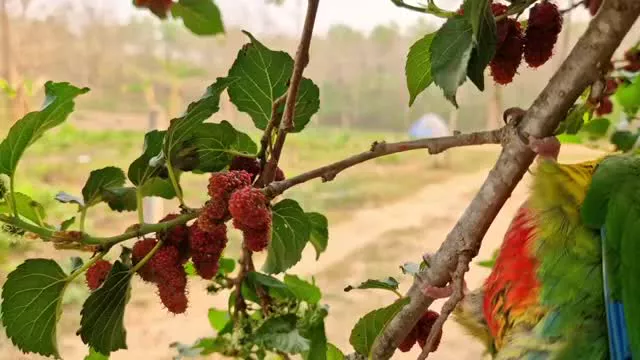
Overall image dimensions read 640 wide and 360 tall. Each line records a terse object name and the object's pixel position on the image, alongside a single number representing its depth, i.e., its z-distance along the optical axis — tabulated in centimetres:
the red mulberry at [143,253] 39
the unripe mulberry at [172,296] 39
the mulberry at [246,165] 43
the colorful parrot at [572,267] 43
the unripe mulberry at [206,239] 39
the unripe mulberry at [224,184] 37
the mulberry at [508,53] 39
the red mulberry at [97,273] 41
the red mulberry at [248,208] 34
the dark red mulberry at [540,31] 40
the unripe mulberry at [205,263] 39
